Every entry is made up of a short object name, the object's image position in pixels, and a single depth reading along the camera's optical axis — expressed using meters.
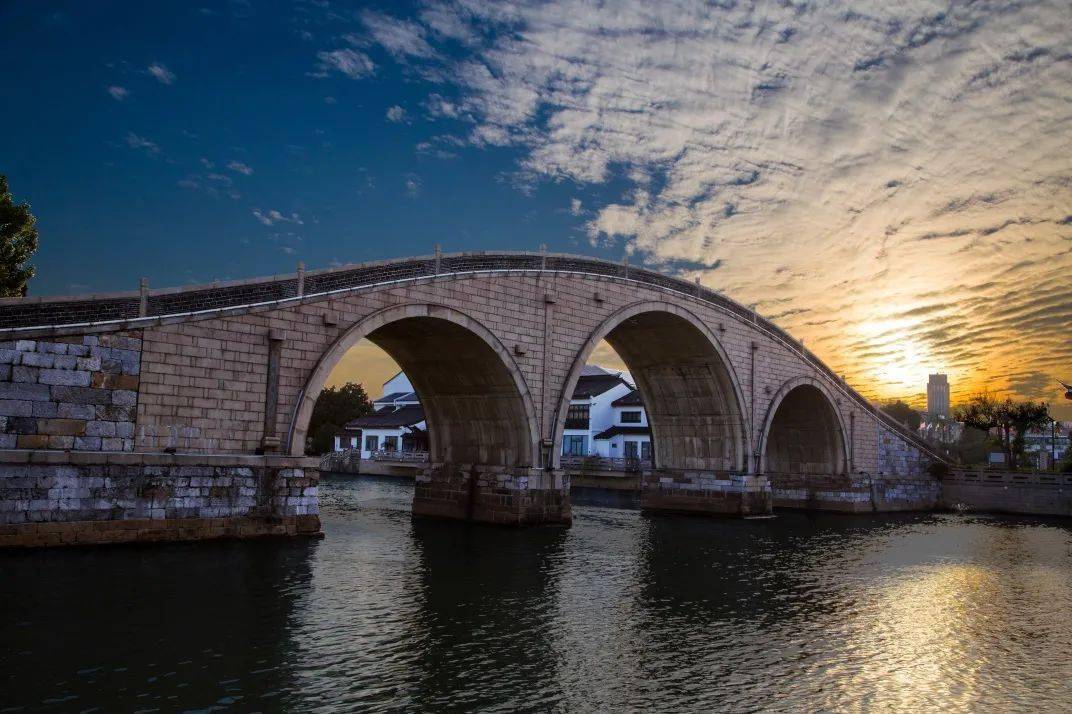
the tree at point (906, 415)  103.36
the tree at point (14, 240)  27.80
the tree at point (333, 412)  73.50
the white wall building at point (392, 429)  65.81
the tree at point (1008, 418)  52.72
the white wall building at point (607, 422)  56.66
